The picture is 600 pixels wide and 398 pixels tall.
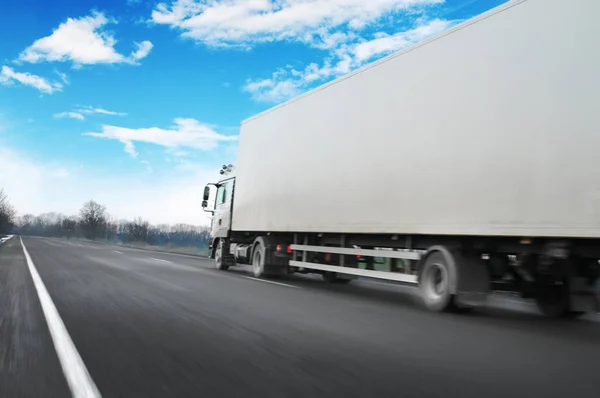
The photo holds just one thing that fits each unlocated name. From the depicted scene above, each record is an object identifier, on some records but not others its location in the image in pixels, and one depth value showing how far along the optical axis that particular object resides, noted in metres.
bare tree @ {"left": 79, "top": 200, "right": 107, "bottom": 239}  100.38
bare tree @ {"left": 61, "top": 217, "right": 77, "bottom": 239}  126.18
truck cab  17.16
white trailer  6.18
